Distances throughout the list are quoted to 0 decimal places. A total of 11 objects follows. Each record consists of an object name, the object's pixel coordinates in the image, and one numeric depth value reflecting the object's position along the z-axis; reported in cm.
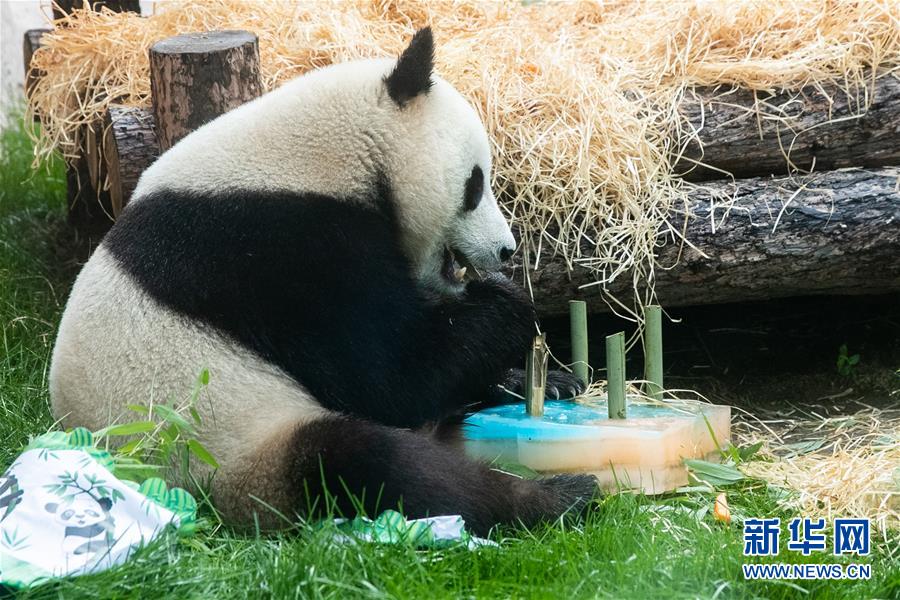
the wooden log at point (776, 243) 907
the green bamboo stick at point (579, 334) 827
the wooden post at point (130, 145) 964
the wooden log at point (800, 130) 949
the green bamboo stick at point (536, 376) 783
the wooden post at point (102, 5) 1244
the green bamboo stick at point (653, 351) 815
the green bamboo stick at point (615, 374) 770
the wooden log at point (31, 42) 1416
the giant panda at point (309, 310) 642
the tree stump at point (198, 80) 888
